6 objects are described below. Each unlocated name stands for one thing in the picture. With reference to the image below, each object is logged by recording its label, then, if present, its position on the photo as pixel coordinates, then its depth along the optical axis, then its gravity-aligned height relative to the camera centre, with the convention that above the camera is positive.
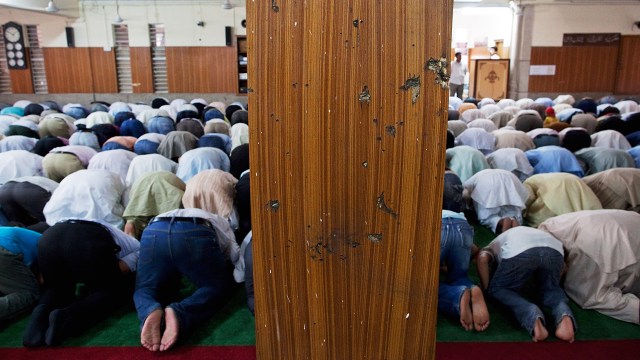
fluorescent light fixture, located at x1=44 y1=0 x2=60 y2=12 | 11.82 +1.82
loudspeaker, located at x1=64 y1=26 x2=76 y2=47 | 15.03 +1.41
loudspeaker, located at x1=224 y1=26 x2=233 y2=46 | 15.00 +1.47
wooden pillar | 0.85 -0.17
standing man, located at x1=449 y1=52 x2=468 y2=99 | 13.91 +0.11
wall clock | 14.62 +1.11
